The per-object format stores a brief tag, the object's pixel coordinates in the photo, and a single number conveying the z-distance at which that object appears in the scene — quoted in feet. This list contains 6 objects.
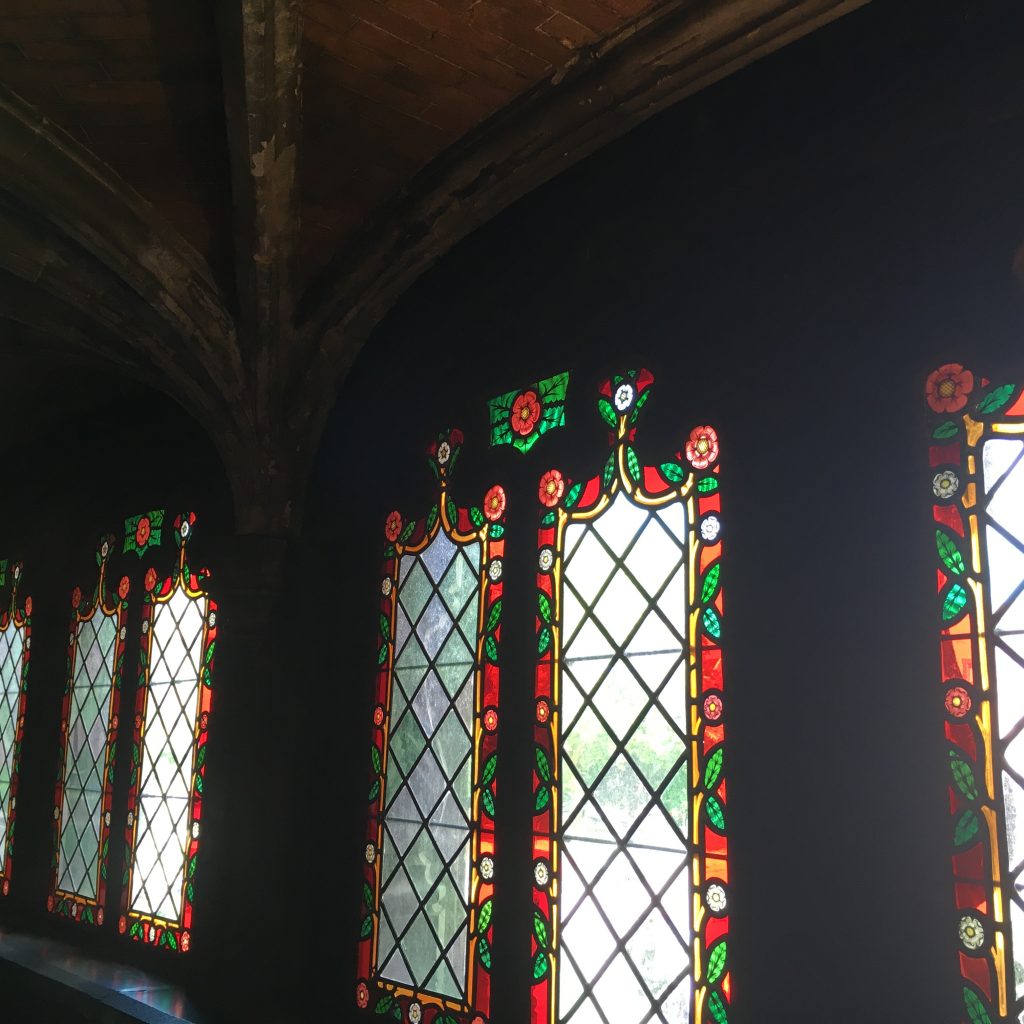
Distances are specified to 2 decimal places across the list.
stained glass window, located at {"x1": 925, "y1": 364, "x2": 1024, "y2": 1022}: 6.93
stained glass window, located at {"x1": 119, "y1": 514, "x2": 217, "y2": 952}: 15.25
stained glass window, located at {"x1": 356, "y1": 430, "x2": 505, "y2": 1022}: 10.90
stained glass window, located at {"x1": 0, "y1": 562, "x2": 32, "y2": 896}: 19.70
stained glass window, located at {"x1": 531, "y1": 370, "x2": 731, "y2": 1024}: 8.82
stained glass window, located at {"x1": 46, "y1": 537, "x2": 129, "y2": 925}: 17.13
